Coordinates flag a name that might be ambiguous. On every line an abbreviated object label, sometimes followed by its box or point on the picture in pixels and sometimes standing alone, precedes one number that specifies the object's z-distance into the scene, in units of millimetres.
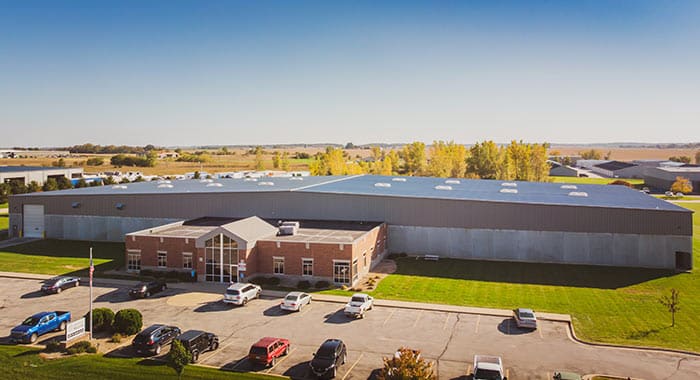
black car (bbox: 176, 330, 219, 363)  29016
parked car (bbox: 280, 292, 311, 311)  38094
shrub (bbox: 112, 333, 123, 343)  32294
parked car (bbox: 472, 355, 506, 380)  26078
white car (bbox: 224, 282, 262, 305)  39406
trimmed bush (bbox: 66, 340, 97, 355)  30473
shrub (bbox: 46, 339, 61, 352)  31203
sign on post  31478
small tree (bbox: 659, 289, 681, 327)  35906
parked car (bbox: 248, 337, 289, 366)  28250
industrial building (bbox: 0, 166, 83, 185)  110438
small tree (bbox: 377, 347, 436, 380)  23156
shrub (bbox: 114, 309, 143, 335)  33250
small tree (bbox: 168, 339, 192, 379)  24516
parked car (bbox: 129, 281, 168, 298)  41250
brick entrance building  45375
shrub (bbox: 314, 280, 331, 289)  44562
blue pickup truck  32000
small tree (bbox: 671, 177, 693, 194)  121562
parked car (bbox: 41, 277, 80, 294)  42469
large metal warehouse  51000
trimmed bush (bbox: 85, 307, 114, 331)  33875
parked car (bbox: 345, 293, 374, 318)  36656
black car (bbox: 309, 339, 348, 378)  26953
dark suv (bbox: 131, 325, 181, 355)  29875
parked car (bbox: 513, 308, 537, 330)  34469
